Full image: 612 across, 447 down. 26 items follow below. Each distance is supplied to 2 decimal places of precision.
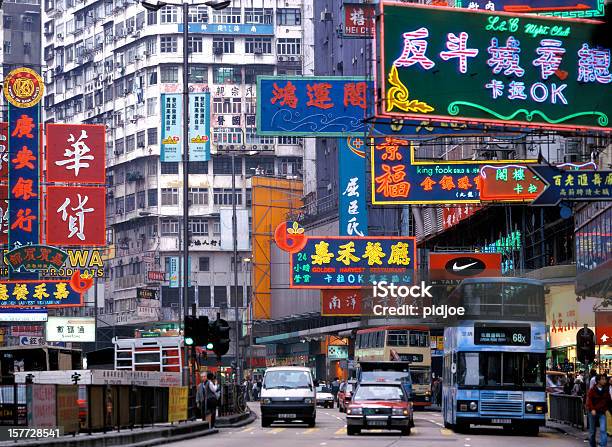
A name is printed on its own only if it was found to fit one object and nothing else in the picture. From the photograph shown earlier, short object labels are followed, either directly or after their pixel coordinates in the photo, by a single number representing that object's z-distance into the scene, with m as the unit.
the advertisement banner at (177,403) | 39.91
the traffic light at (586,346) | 39.50
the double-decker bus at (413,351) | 71.50
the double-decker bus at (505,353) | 38.88
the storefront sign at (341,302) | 71.94
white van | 44.00
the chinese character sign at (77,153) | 62.97
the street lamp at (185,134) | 45.03
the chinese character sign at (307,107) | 35.34
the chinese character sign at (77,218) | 63.25
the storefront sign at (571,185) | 26.36
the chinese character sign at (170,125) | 113.81
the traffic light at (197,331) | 39.72
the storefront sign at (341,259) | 63.41
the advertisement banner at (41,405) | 27.47
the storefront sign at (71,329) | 101.44
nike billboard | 66.75
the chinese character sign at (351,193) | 73.31
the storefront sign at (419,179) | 43.97
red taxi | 39.06
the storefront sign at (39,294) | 72.56
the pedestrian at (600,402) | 30.53
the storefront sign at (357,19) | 40.66
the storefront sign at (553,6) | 32.38
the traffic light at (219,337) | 40.34
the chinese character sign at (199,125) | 116.94
